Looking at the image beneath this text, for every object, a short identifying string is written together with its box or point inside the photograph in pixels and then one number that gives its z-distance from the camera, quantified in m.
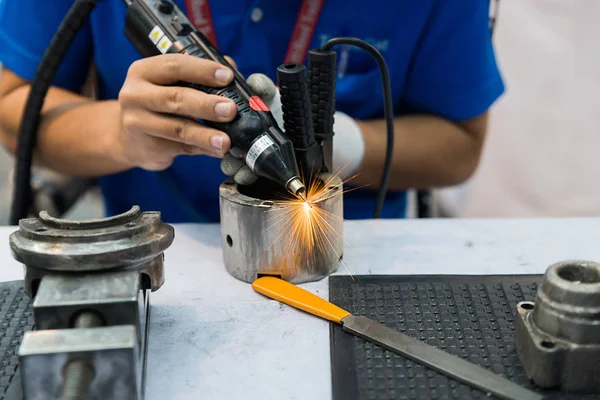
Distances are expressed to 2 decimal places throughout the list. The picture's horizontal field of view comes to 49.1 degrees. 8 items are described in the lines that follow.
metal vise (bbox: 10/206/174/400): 0.45
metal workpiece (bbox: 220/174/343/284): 0.65
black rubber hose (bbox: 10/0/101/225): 0.82
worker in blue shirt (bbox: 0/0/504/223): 0.91
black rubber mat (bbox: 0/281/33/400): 0.52
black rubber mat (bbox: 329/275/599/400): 0.52
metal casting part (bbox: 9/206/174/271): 0.50
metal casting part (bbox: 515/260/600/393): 0.49
